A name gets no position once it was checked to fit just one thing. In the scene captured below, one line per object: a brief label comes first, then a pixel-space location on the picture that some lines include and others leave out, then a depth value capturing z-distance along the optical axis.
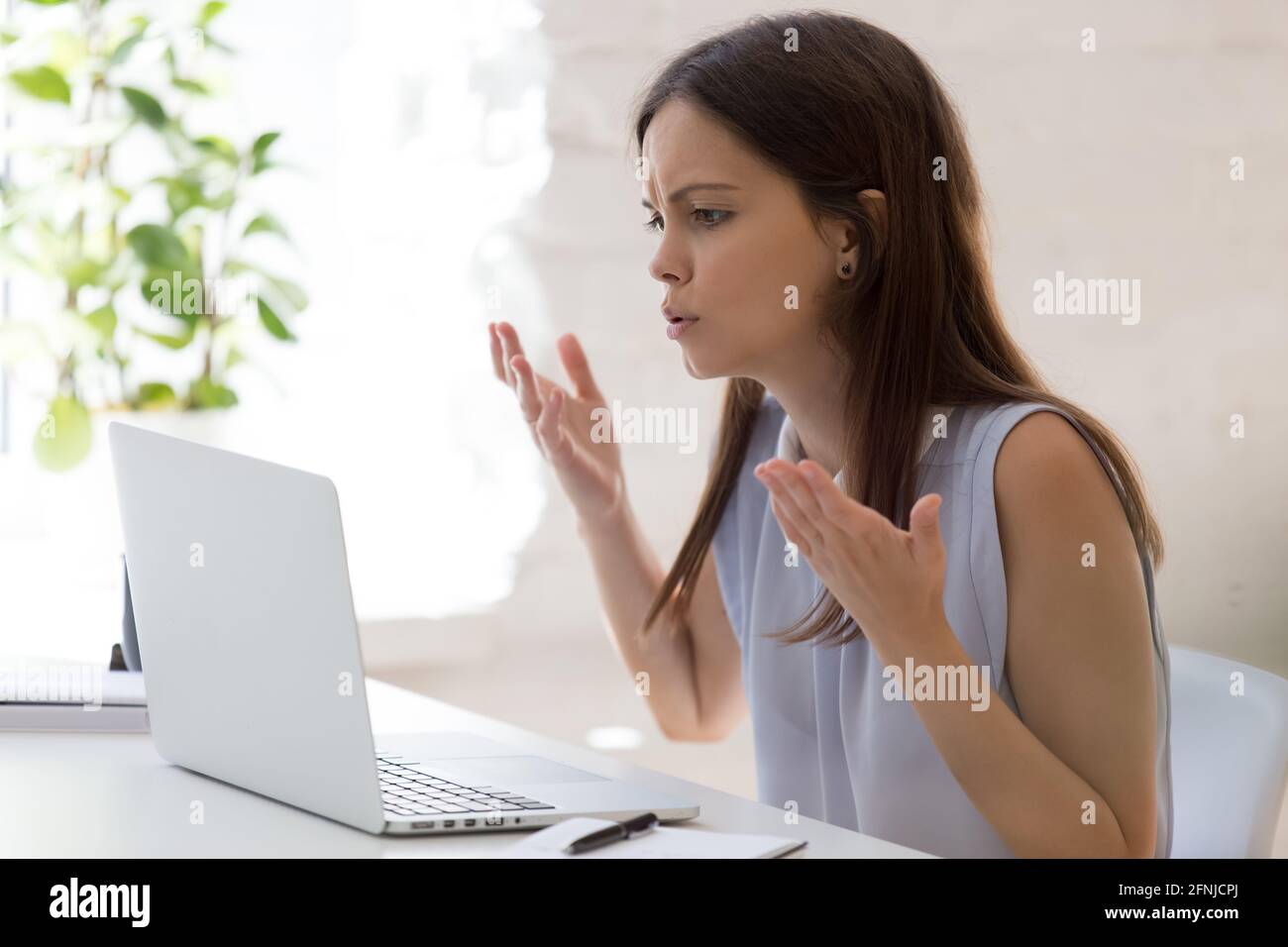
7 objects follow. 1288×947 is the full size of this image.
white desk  2.65
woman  2.85
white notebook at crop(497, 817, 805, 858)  2.62
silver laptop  2.64
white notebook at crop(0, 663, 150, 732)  2.99
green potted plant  4.07
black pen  2.62
